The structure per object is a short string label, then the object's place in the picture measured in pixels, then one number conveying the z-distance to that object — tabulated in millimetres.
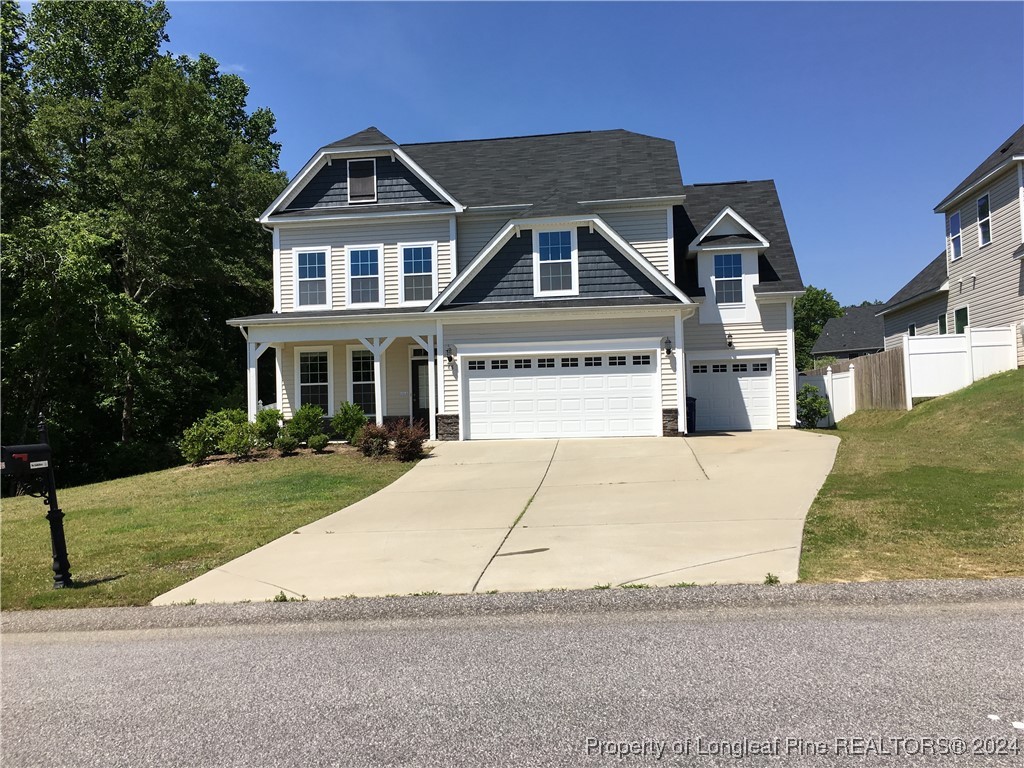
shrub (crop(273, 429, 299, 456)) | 17219
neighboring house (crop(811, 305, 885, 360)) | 57875
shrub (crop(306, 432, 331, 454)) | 17156
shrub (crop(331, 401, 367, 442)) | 17766
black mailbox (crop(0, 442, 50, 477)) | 6363
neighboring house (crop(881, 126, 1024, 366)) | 21156
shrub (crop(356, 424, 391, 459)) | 15992
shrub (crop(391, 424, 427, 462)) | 15539
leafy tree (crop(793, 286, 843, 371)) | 84250
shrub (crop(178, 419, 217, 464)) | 17250
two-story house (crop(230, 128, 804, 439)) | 18062
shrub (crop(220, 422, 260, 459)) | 17172
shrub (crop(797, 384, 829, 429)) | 22094
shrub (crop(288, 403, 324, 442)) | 17531
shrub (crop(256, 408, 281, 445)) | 17812
